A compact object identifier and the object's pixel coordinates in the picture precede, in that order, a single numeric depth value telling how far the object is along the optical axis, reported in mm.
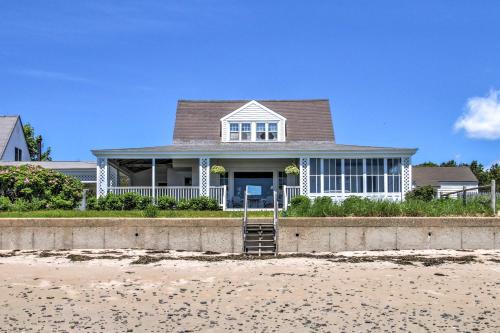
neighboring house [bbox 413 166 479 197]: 56594
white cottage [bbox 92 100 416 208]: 24413
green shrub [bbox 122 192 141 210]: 22922
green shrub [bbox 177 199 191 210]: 23150
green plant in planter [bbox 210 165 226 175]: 24984
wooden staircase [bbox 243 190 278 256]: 14914
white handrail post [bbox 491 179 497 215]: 16297
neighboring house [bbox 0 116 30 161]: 41000
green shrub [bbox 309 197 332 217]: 15883
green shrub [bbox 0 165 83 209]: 20984
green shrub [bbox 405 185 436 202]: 23906
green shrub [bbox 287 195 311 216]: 16225
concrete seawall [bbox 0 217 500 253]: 15188
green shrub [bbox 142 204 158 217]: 16469
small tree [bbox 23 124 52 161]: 56125
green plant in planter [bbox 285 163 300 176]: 24997
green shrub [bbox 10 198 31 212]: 19819
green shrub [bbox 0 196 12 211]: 19766
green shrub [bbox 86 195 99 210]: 22609
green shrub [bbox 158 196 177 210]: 23281
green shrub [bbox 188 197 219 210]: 23188
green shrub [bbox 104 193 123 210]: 22656
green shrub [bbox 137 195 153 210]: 22906
